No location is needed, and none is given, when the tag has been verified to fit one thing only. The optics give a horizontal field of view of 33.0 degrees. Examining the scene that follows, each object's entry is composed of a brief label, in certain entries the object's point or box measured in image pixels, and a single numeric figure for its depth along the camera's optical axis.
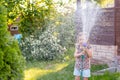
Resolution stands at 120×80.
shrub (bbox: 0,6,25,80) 2.60
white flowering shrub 6.31
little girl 3.58
